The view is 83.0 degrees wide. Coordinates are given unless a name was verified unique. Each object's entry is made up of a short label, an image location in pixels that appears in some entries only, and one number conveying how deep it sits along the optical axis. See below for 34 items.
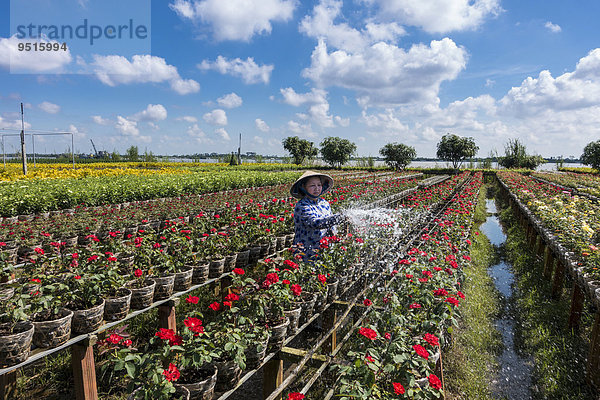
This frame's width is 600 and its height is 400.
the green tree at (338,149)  52.72
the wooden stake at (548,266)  6.30
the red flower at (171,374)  1.71
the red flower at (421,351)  1.97
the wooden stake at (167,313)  3.40
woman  3.97
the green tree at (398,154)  46.69
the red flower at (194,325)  1.99
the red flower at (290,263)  2.97
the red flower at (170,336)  1.85
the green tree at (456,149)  46.54
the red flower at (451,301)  2.65
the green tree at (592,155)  31.43
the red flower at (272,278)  2.55
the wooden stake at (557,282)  5.44
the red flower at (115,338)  2.08
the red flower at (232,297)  2.27
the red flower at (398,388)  1.82
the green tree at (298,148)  56.34
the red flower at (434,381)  1.89
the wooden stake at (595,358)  3.30
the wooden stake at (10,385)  2.86
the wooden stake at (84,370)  2.54
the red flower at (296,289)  2.60
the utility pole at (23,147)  17.56
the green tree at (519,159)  45.38
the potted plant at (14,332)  2.17
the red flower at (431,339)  2.21
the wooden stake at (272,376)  2.76
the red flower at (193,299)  2.20
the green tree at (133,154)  52.41
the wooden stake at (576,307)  4.38
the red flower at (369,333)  2.08
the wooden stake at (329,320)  3.61
